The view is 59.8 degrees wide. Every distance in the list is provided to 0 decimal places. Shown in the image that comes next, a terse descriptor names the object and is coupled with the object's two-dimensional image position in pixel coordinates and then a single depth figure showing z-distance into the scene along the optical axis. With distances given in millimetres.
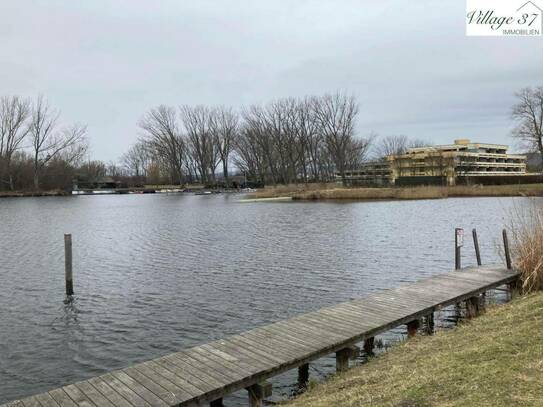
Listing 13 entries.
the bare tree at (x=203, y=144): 111000
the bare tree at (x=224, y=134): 110188
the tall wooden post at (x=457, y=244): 13500
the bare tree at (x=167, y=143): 109312
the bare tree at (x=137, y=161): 128275
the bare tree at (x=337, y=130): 88188
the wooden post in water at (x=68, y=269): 12948
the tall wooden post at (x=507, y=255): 12062
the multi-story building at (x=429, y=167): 79000
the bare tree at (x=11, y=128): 86688
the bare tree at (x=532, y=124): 73562
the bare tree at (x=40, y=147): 86688
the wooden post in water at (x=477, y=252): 13844
